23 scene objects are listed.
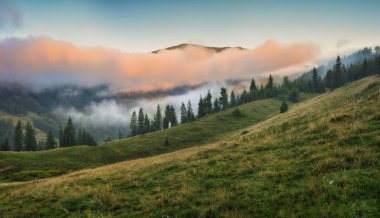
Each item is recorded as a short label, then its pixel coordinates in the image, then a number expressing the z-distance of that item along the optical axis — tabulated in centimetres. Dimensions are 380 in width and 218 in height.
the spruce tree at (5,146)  12875
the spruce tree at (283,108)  12556
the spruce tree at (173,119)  17339
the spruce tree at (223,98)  18438
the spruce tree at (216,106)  18198
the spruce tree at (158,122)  18288
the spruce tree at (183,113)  18410
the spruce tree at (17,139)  13050
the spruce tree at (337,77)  16012
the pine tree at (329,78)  18598
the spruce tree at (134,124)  17262
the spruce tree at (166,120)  17306
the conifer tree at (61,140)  13720
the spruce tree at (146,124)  17195
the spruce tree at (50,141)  13112
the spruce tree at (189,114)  16746
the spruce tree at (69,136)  13625
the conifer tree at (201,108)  16862
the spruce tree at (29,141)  12777
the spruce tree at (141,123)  17052
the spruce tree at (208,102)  17416
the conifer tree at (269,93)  19750
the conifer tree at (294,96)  17972
